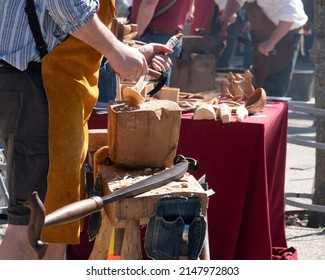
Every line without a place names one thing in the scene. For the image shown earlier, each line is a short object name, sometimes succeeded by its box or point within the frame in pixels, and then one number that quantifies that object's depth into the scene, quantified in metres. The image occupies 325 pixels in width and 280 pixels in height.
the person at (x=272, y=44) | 11.52
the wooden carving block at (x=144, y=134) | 5.02
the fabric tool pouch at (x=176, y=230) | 4.61
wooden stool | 4.59
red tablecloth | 6.25
